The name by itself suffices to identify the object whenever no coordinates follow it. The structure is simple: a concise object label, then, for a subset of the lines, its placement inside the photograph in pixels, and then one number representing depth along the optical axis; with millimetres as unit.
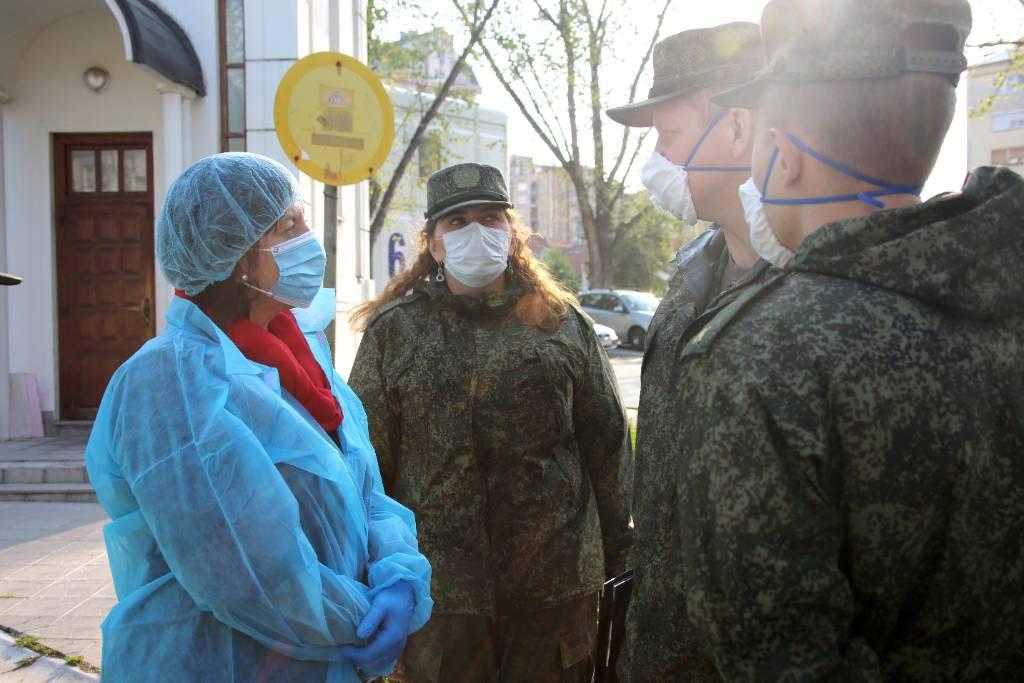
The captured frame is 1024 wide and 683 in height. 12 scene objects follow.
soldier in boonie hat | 1962
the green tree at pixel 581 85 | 24062
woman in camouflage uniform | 2795
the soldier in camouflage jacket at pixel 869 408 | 1190
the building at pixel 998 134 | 50031
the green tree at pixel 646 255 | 46469
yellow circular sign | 4652
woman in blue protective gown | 1763
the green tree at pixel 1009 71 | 14664
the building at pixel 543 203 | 96375
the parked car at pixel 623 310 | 26891
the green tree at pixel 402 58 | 17859
